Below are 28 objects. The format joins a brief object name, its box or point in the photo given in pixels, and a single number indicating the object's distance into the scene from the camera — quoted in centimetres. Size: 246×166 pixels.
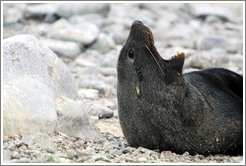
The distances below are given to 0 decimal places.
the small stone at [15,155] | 830
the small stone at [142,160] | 893
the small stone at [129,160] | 889
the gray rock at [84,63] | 2068
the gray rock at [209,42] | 2600
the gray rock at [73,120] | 1050
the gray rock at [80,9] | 2795
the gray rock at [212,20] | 3419
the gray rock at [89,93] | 1598
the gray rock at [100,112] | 1382
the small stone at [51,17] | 2761
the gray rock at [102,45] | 2319
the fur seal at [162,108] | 991
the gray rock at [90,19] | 2680
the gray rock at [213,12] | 3534
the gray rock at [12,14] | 2670
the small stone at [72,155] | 868
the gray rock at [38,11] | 2808
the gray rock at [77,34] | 2284
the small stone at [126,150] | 984
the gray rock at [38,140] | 924
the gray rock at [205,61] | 2139
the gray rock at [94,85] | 1697
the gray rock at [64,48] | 2181
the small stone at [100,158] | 857
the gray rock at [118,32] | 2503
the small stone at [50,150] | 890
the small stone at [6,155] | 820
